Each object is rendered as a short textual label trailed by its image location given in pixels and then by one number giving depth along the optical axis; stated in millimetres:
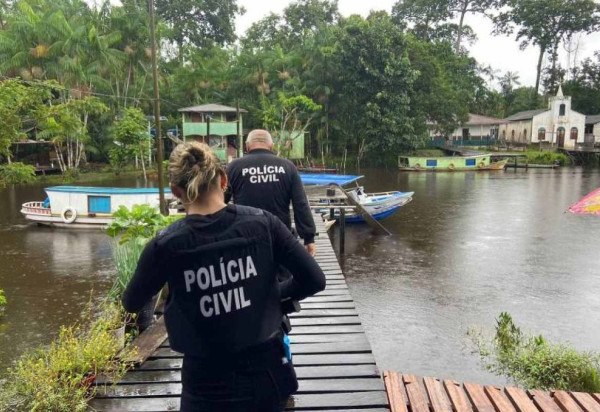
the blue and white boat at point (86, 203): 16859
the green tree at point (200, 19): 50312
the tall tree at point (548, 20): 49969
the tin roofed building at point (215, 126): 35344
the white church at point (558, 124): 48250
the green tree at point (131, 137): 28922
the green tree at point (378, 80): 38094
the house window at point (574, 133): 48844
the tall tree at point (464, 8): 53406
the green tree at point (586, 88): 52794
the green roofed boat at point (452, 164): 39406
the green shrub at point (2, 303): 9336
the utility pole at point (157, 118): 12133
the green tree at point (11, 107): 9109
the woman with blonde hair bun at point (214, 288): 1849
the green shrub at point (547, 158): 42281
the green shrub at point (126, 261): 6000
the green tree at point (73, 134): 26514
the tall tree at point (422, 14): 52031
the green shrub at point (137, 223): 6215
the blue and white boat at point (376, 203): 17281
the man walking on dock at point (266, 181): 3768
